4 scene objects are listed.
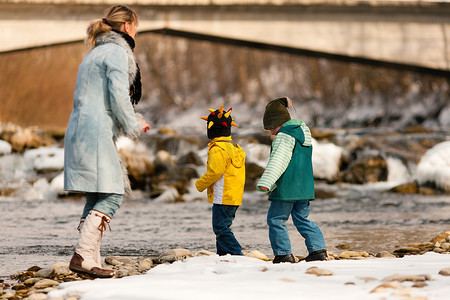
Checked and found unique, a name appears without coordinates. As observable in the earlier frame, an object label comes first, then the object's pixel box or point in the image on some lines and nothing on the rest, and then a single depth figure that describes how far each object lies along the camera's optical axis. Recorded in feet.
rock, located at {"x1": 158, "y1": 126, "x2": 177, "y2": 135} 135.26
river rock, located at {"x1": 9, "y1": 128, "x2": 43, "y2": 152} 113.39
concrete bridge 149.79
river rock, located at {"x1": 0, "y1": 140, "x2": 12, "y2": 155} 111.76
